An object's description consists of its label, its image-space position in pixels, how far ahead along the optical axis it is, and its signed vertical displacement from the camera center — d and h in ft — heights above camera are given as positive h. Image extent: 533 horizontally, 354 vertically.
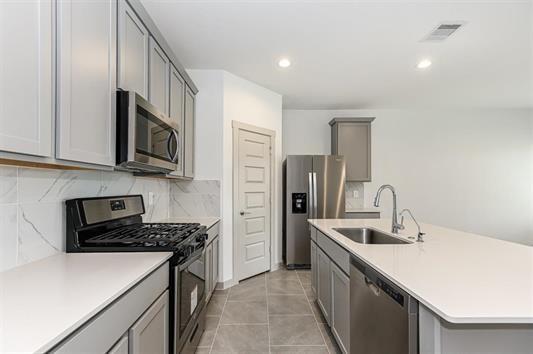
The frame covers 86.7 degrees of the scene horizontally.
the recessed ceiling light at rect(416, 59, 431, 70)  10.88 +4.59
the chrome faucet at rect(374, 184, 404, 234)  7.41 -1.18
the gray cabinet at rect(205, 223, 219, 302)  8.58 -2.61
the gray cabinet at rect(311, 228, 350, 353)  5.98 -2.68
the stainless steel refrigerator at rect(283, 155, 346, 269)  14.20 -0.89
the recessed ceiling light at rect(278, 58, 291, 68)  10.74 +4.57
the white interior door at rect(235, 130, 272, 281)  12.23 -1.09
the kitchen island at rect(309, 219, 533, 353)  2.92 -1.32
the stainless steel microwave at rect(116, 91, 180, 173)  5.13 +0.92
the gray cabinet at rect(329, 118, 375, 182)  16.16 +1.99
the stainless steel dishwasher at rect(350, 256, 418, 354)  3.60 -2.06
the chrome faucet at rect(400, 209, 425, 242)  6.33 -1.30
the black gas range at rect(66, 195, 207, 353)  5.13 -1.21
